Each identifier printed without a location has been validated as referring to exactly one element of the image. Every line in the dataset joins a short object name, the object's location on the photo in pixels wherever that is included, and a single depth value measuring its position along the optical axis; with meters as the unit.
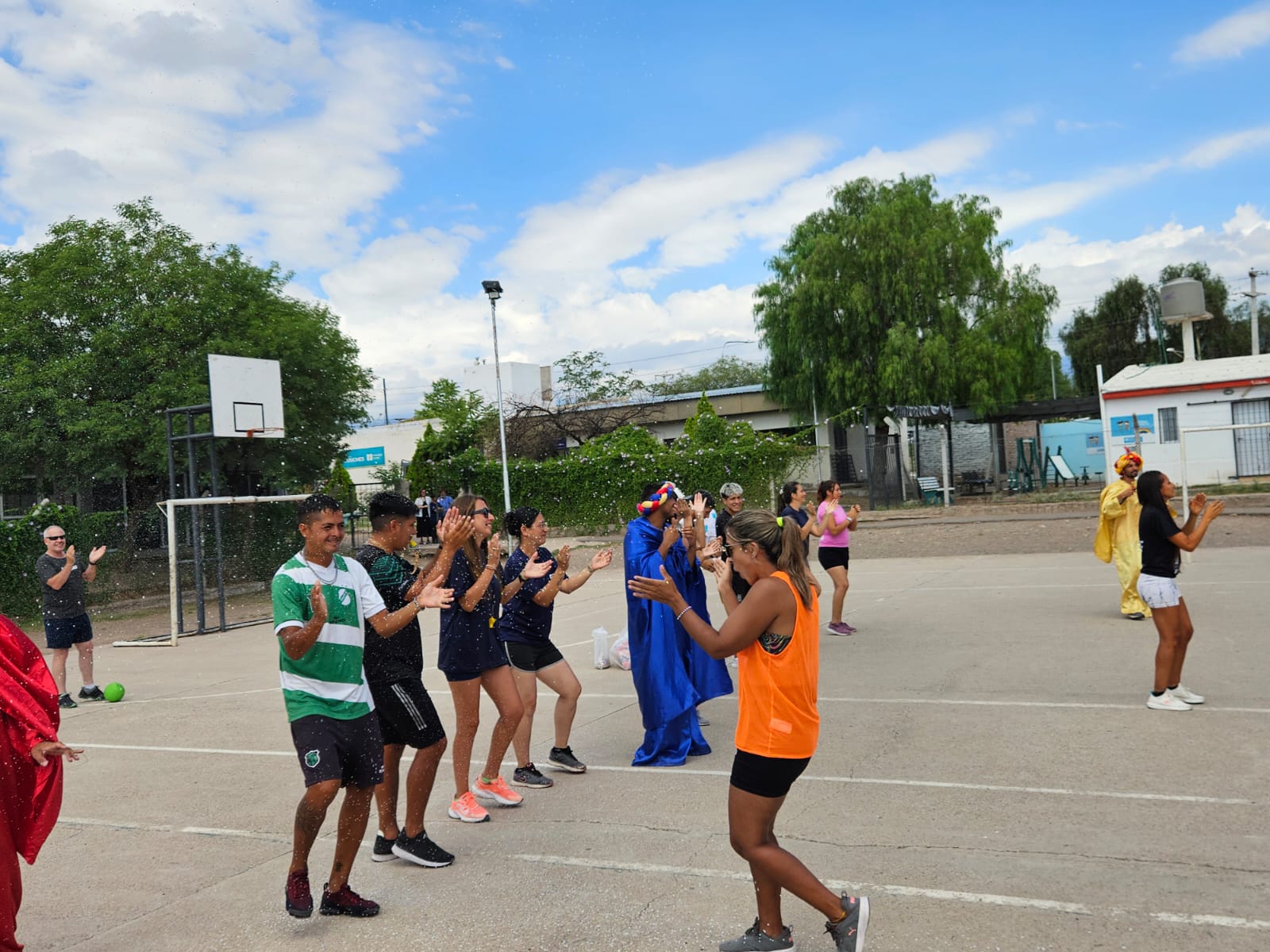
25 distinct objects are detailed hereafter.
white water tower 35.19
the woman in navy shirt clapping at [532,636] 6.43
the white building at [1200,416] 29.59
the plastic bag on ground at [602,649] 10.65
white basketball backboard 18.03
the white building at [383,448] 52.44
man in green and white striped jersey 4.30
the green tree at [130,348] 23.28
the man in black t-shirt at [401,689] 4.93
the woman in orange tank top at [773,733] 3.73
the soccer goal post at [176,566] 15.34
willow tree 33.94
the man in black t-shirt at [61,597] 10.27
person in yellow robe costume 11.23
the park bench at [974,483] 35.00
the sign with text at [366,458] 52.25
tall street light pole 24.95
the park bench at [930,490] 33.31
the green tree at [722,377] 73.75
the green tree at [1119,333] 54.12
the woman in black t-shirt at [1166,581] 7.19
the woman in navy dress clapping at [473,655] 5.59
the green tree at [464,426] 37.59
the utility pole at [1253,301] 43.02
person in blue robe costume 6.75
